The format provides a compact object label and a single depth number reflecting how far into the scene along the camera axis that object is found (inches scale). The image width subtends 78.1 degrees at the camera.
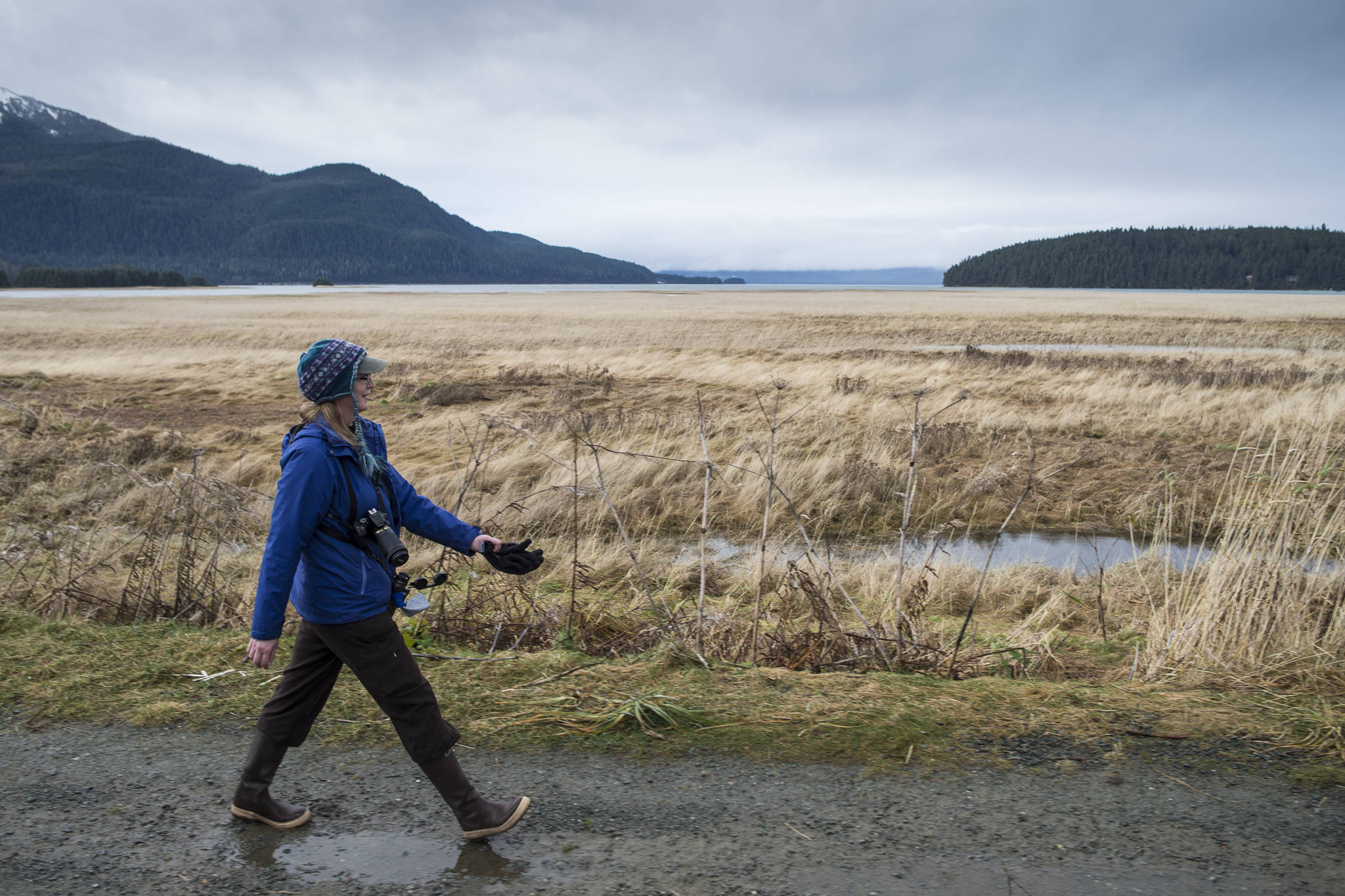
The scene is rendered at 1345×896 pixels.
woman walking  112.6
